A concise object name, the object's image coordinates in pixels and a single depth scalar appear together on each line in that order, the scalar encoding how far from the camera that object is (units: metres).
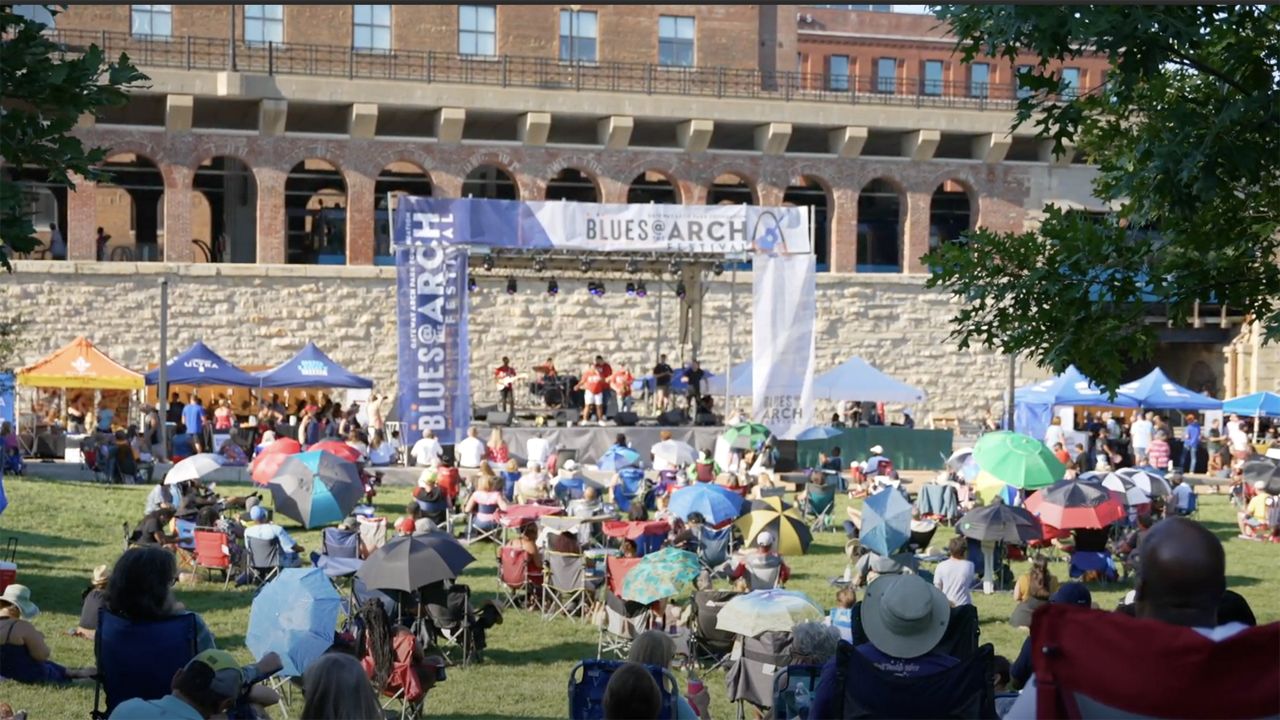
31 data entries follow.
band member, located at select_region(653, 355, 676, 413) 34.62
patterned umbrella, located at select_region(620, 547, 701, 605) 12.91
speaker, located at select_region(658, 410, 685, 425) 32.91
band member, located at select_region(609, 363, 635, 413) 34.69
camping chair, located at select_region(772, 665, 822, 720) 8.47
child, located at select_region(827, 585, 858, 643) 11.56
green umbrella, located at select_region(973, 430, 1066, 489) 20.41
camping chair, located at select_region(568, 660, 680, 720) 8.05
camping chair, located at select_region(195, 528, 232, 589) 17.16
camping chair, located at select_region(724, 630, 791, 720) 10.71
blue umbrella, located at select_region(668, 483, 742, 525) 18.11
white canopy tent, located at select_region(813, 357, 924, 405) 33.31
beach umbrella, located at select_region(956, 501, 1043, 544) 17.14
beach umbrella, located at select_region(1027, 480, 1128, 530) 18.00
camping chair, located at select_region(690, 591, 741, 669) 13.05
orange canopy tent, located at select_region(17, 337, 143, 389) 31.06
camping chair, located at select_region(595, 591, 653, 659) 13.45
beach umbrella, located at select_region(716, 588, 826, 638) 11.15
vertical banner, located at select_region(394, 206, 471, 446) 26.95
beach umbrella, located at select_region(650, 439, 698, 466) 25.67
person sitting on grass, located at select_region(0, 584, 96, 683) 11.23
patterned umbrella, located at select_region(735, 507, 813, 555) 18.30
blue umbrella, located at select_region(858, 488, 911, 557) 16.42
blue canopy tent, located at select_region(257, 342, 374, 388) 33.12
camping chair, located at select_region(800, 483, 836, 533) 23.41
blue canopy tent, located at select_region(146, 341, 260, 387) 31.77
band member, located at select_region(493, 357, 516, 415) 33.62
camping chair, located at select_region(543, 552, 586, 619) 15.66
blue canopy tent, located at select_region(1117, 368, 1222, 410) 34.62
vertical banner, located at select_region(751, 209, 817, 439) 29.78
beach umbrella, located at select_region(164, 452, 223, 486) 18.95
